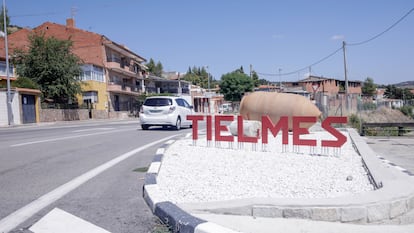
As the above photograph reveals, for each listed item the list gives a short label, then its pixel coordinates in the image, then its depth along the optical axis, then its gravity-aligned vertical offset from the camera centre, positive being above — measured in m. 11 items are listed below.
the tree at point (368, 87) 91.19 +4.33
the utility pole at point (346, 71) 36.12 +3.39
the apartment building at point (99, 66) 49.03 +6.13
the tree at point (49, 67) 38.66 +4.58
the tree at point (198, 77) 113.61 +9.74
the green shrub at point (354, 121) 20.74 -0.94
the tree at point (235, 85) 69.80 +4.28
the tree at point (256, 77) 84.41 +6.86
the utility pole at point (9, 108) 30.03 +0.29
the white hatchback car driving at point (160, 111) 17.98 -0.12
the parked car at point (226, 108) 66.00 -0.10
